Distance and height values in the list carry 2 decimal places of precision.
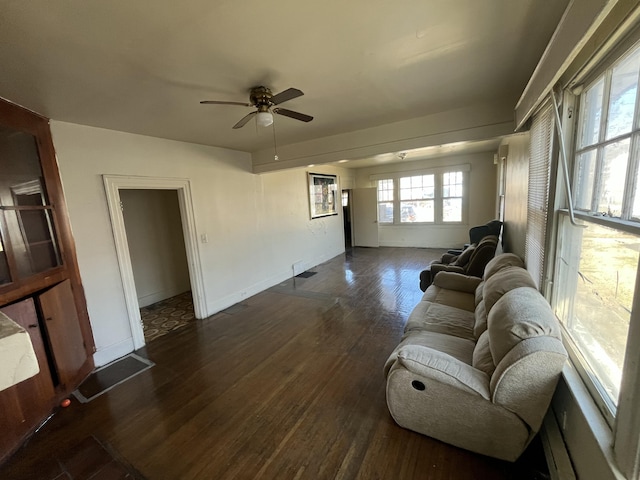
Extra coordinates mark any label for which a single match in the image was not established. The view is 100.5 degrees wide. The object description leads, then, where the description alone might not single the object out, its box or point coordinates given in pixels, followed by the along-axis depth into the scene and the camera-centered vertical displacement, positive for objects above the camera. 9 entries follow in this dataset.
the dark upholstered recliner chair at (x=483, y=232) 3.90 -0.65
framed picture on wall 5.85 +0.11
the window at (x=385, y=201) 7.62 -0.15
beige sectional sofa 1.29 -1.04
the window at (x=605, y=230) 1.01 -0.21
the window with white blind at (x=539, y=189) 1.73 -0.02
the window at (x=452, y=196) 6.71 -0.13
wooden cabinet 1.84 -0.43
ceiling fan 1.91 +0.72
